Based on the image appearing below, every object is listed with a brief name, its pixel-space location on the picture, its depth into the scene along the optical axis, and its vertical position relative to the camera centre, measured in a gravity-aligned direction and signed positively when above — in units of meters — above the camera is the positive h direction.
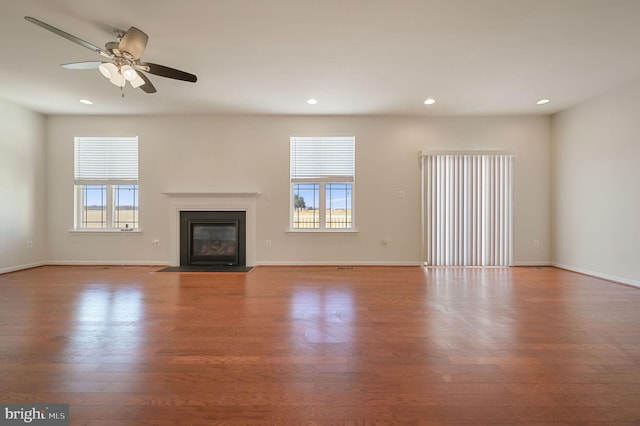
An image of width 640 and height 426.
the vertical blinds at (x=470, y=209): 4.98 +0.12
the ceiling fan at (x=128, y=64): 2.40 +1.48
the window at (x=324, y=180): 5.14 +0.68
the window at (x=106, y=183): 5.11 +0.64
